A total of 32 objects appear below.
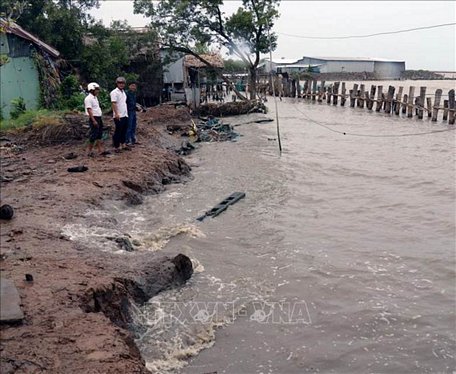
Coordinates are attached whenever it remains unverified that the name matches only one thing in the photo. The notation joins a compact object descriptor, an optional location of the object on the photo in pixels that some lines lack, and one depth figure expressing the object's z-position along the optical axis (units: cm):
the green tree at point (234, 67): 5800
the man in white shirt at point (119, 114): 989
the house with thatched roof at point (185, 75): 2509
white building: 6316
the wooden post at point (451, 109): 1967
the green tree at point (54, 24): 1753
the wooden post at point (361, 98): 2829
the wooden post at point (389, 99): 2483
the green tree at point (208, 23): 2517
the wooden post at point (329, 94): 3254
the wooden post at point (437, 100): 2005
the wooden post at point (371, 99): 2697
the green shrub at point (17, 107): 1381
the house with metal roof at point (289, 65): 5991
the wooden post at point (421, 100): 2172
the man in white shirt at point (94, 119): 937
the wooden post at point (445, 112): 2070
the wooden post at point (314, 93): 3462
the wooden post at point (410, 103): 2282
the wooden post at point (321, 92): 3391
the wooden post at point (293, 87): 3778
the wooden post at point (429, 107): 2159
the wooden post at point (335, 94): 3148
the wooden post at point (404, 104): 2353
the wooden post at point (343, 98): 3038
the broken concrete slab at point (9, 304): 353
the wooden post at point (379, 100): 2597
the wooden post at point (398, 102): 2426
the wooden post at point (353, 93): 2885
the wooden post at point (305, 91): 3625
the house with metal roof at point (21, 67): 1396
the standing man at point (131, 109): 1106
